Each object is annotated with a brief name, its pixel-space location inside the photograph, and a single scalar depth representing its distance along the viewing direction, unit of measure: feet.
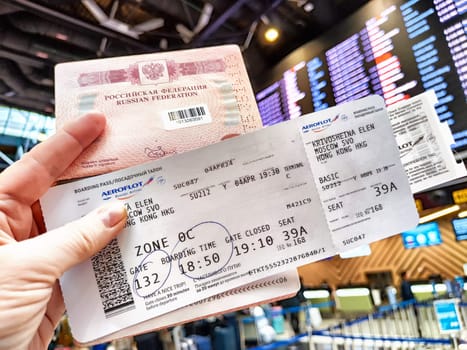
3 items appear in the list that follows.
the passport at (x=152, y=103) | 0.63
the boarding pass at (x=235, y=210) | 0.57
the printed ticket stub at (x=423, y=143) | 0.65
